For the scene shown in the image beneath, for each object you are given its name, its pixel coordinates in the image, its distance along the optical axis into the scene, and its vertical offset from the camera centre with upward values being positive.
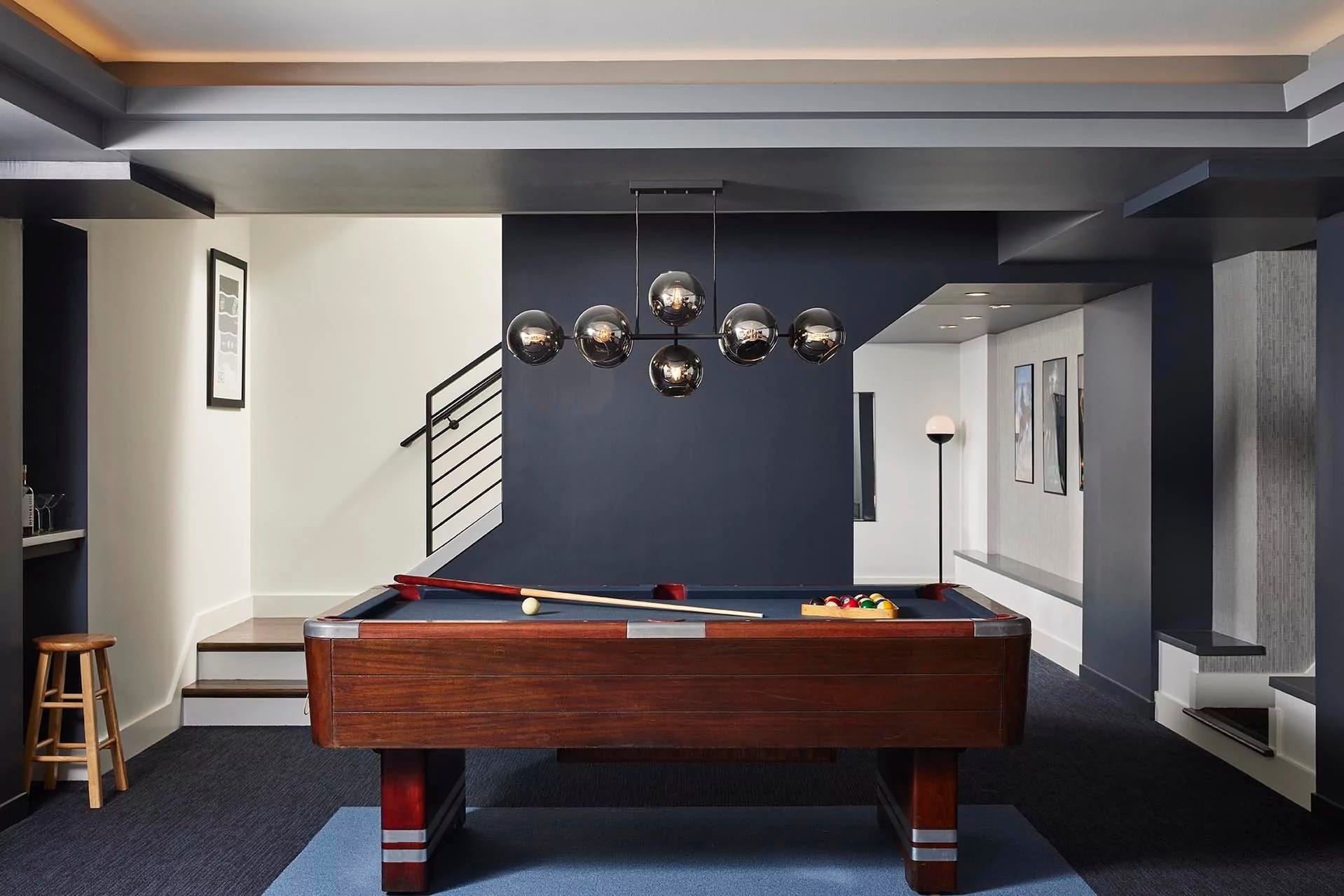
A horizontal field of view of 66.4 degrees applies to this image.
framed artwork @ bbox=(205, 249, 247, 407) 5.75 +0.70
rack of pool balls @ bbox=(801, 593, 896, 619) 3.34 -0.54
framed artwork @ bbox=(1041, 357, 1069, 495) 7.14 +0.14
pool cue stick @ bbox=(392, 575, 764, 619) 3.72 -0.53
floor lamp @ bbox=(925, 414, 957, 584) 8.49 +0.14
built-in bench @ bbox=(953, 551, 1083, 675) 6.41 -1.06
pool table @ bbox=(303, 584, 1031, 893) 3.06 -0.71
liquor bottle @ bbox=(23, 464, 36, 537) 4.21 -0.26
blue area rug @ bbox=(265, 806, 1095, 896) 3.34 -1.42
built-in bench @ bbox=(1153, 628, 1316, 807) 4.25 -1.26
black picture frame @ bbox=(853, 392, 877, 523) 9.50 -0.16
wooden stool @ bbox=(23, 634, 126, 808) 4.03 -1.00
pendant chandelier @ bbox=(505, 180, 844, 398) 3.45 +0.38
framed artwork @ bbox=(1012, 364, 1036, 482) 7.84 +0.18
